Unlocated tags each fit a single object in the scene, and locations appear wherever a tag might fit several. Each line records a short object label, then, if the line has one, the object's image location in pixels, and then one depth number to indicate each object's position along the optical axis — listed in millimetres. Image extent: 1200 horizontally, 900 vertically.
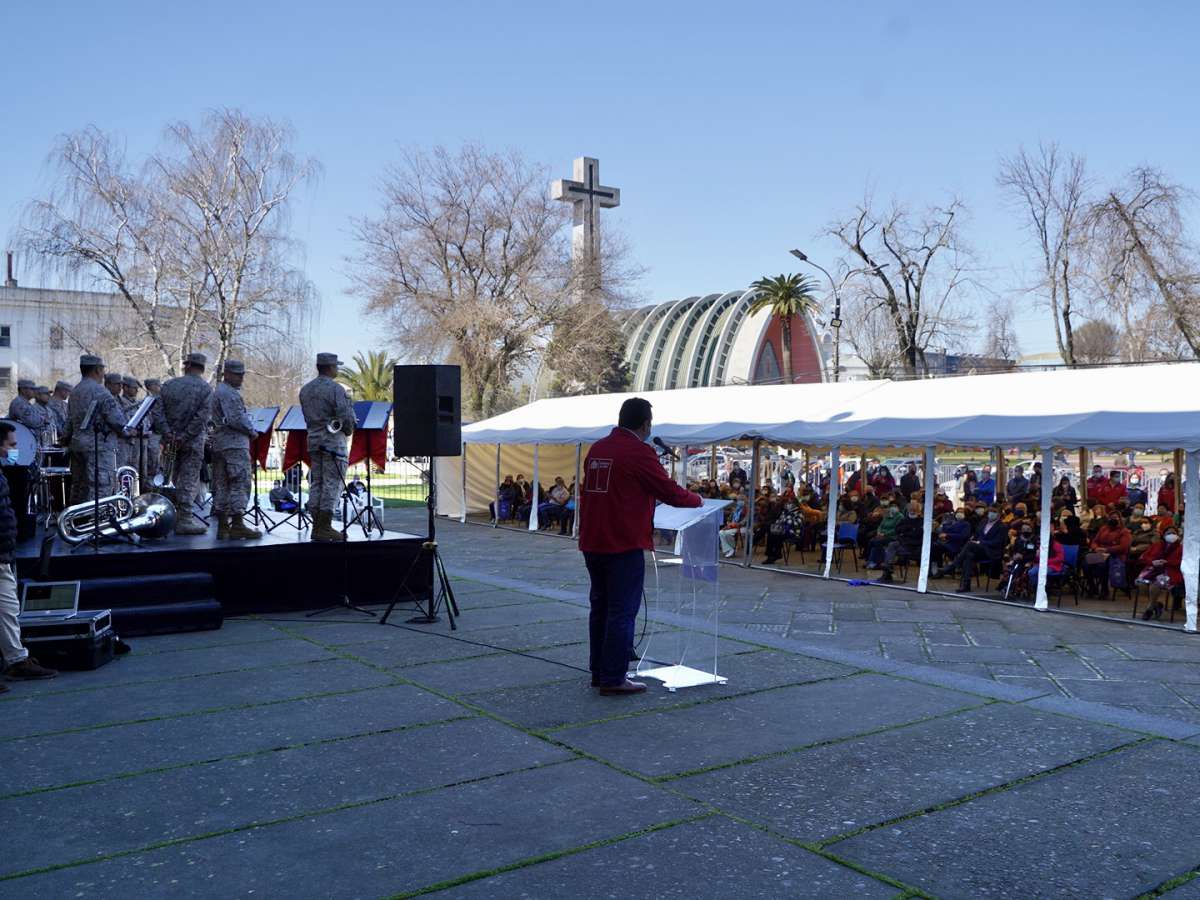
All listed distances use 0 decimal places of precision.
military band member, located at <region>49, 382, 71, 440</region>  12883
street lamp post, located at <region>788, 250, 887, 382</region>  29062
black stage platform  8195
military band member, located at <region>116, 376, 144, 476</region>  11883
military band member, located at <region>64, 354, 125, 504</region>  9680
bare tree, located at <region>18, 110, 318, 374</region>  24062
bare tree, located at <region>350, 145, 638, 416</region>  36656
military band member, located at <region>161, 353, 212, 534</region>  9344
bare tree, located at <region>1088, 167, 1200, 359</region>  24500
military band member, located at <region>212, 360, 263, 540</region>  9469
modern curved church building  75875
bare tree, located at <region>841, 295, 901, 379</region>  37594
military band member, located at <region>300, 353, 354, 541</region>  9141
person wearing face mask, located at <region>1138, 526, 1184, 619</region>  10086
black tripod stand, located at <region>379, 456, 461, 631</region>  8492
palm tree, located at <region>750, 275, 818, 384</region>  47938
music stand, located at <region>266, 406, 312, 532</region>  10827
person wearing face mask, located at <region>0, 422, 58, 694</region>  6004
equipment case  6711
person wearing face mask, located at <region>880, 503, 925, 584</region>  13036
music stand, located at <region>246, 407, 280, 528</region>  10899
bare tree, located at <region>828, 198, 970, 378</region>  36188
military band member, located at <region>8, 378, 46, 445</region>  11789
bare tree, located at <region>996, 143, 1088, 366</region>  29000
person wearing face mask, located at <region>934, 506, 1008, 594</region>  12125
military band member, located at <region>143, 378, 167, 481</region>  9305
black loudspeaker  8547
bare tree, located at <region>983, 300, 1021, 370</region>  44938
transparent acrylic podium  6398
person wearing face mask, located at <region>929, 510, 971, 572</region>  12867
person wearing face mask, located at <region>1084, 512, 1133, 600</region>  11297
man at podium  5844
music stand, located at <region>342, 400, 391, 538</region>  9883
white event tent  10492
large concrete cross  39844
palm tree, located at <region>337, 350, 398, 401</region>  55562
